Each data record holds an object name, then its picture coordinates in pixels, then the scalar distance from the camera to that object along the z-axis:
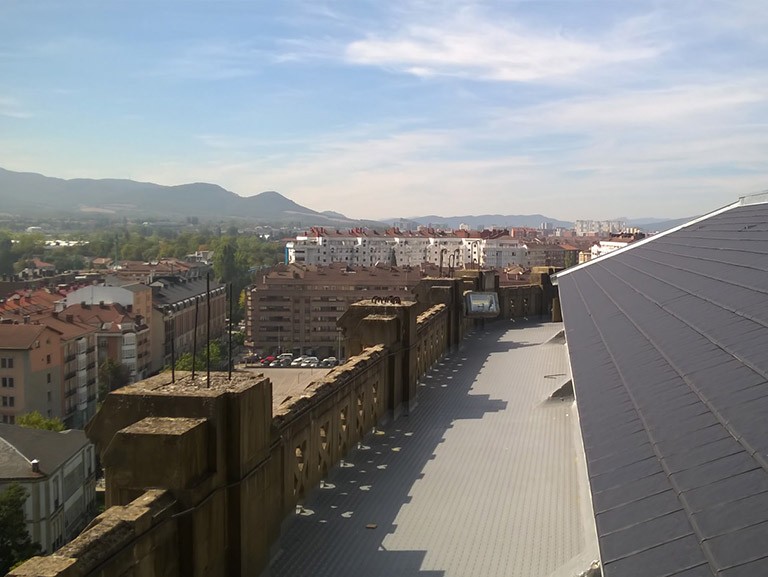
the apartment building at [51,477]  33.66
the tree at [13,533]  27.22
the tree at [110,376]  62.59
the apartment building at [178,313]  77.19
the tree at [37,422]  45.44
